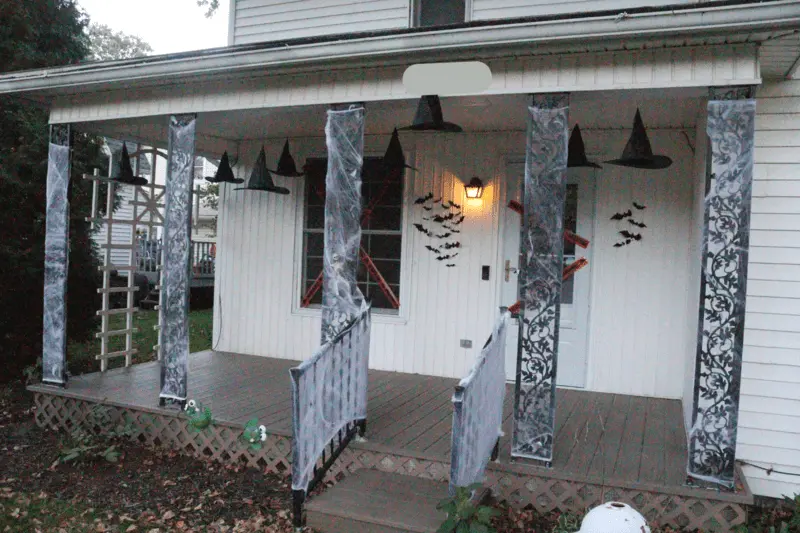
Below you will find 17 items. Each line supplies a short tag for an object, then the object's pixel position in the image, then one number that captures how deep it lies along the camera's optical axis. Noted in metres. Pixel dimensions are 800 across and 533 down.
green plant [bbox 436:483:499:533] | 3.26
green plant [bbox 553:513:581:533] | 3.79
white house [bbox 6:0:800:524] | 3.83
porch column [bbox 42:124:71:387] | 5.98
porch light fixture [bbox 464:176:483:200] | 6.61
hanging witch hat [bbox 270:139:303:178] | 7.12
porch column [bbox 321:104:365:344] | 4.72
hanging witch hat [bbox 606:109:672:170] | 4.55
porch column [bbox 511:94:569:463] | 4.10
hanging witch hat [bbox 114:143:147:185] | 6.96
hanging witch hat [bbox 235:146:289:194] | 6.89
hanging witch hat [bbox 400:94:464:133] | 4.33
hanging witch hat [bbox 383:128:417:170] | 6.05
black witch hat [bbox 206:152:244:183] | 7.20
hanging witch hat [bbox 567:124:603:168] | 5.40
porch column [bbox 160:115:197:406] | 5.25
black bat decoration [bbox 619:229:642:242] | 6.09
